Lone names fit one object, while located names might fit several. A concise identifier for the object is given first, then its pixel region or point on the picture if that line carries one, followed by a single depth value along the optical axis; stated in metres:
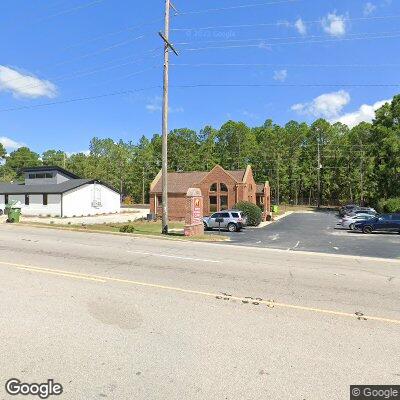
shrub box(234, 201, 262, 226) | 37.19
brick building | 44.09
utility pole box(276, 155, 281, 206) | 82.34
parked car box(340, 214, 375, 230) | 32.25
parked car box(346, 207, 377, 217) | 39.74
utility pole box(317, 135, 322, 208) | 79.82
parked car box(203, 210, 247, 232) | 31.36
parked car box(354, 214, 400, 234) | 29.75
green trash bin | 32.69
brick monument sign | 23.33
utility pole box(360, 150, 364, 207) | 75.44
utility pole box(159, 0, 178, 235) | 23.83
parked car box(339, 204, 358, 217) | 50.30
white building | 45.80
